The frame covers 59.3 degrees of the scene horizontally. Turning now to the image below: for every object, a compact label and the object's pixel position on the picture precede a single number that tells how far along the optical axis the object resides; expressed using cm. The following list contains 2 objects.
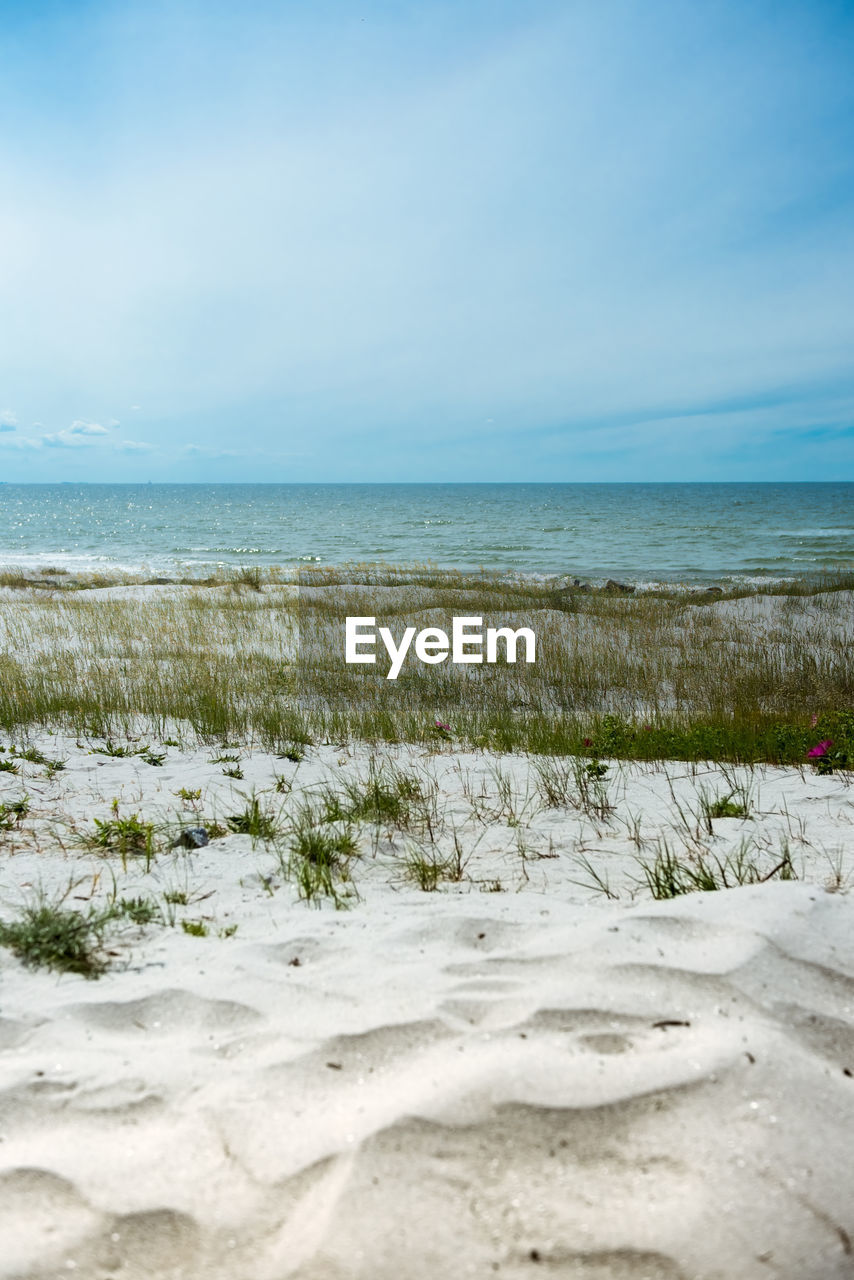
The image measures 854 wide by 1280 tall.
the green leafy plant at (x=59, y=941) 271
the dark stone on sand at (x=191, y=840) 406
